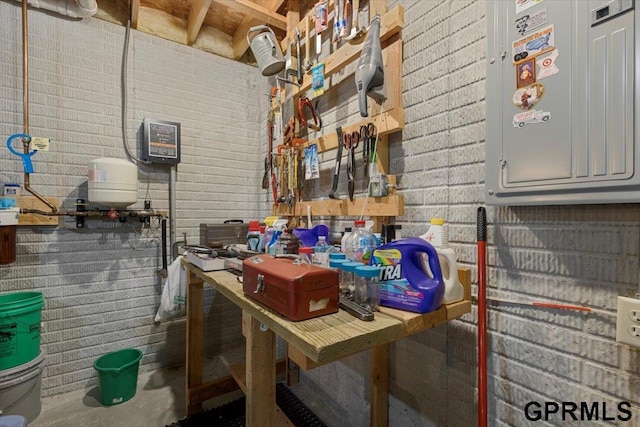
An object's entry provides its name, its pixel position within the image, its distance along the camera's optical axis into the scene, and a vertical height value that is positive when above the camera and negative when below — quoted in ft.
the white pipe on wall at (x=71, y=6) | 5.96 +4.28
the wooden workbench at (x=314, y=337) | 2.17 -0.98
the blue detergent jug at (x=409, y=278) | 2.65 -0.61
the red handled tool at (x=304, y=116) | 5.89 +1.98
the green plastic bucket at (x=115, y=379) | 5.85 -3.34
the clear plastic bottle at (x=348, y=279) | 2.79 -0.72
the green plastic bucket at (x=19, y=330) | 5.12 -2.09
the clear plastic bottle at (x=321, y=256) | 3.32 -0.49
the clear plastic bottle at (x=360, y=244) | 3.35 -0.38
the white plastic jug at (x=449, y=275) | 2.95 -0.64
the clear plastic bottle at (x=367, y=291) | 2.82 -0.76
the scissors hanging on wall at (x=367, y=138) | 4.48 +1.15
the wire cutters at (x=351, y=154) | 4.72 +0.97
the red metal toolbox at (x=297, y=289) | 2.44 -0.67
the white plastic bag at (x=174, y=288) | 6.48 -1.65
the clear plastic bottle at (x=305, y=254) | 3.45 -0.48
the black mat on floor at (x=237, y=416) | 5.32 -3.82
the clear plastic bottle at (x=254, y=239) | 5.29 -0.46
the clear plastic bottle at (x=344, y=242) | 3.78 -0.38
